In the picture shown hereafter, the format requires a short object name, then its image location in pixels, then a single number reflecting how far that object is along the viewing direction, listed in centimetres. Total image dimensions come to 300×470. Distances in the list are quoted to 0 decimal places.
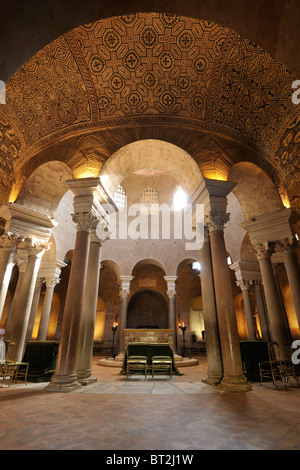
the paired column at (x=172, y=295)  1511
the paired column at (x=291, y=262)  805
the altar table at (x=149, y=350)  778
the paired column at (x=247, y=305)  1262
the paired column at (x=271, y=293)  761
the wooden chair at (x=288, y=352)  725
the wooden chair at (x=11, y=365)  626
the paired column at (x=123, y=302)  1456
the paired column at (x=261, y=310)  1212
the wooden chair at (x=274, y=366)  625
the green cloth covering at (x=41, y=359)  670
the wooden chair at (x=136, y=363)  708
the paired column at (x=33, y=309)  1181
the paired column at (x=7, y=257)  762
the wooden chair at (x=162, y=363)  714
